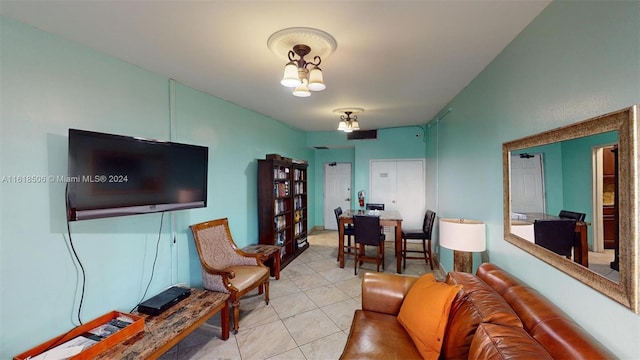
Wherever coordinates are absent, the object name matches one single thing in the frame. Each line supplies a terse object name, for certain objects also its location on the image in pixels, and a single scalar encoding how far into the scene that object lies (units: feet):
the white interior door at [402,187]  18.33
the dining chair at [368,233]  12.50
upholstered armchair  8.29
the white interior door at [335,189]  22.68
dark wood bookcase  13.17
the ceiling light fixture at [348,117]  12.67
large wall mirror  3.16
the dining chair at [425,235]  13.71
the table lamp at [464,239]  7.14
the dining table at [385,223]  12.90
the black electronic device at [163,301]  6.99
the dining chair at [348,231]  15.02
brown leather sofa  3.41
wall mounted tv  5.77
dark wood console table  5.50
